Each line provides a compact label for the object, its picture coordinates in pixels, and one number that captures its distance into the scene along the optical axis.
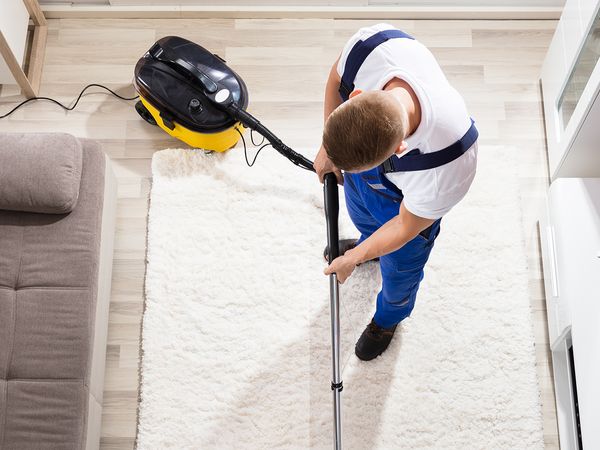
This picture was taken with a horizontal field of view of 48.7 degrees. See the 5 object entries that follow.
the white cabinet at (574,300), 2.23
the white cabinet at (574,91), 2.32
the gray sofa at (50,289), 2.14
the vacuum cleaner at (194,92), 2.53
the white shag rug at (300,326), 2.48
